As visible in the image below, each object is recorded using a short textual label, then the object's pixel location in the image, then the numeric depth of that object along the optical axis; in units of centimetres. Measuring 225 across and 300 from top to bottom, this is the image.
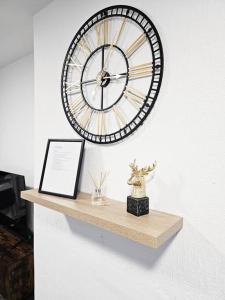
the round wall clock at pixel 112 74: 92
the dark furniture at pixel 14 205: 210
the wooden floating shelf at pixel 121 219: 70
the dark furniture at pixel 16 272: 174
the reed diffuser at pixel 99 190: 100
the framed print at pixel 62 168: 110
